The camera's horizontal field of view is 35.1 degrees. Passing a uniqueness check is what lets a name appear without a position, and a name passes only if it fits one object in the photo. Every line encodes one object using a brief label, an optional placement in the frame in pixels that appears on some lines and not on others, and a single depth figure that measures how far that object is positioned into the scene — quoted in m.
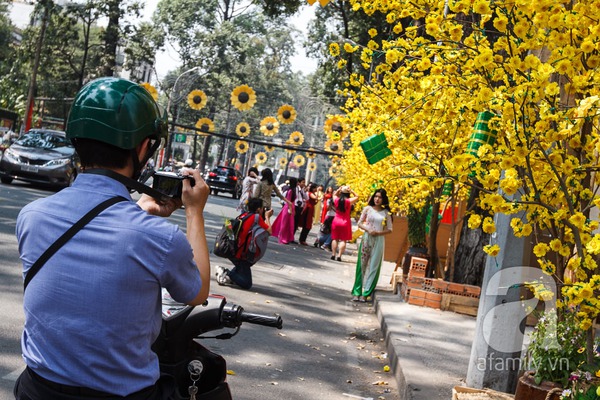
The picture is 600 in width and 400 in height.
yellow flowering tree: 5.34
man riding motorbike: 2.45
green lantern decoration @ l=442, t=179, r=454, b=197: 13.75
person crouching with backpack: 12.51
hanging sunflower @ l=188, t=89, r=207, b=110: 38.90
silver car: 23.52
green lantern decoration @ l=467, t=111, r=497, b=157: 6.92
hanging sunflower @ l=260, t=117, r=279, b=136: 42.22
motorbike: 3.12
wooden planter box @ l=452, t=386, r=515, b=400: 6.92
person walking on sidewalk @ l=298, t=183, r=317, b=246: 25.34
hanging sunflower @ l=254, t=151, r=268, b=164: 66.71
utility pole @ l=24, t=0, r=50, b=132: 39.83
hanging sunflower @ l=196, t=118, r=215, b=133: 45.56
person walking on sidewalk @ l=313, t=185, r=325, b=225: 38.34
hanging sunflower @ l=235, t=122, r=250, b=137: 46.69
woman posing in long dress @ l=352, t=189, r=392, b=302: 13.73
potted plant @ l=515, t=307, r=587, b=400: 6.06
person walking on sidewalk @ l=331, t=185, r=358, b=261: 20.92
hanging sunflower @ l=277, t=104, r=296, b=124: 38.50
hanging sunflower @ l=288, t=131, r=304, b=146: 47.20
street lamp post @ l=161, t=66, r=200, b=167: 49.92
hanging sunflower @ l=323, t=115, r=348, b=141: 31.56
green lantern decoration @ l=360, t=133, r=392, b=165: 10.35
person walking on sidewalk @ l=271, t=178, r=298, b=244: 23.59
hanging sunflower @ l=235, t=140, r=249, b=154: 53.38
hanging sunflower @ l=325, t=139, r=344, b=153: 42.12
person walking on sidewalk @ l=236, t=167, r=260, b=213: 20.58
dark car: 49.16
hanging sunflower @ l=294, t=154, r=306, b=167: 68.24
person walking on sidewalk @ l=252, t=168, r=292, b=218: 20.74
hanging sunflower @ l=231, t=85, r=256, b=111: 34.62
